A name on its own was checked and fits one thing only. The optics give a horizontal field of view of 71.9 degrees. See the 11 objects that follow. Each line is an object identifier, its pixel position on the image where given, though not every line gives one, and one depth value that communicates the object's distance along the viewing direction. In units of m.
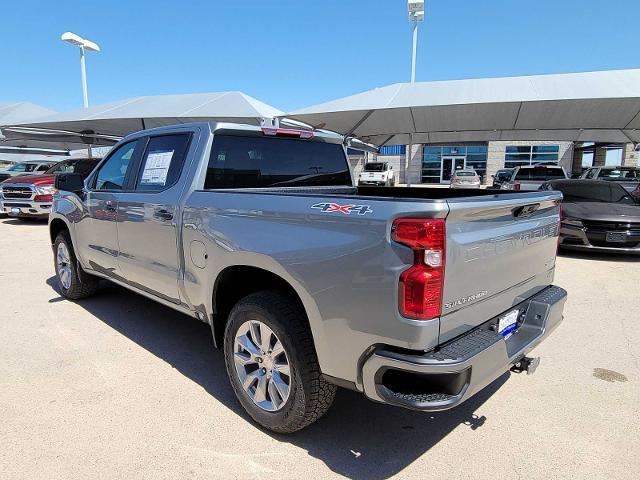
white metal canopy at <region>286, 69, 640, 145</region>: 11.72
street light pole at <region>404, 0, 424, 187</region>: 24.80
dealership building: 34.28
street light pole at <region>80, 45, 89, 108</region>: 26.88
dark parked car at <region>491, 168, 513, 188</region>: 19.65
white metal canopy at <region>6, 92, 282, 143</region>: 13.80
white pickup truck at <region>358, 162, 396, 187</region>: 29.77
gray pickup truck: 2.02
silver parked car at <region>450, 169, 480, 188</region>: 24.52
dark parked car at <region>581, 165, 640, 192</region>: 13.98
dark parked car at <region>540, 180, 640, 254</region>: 7.55
